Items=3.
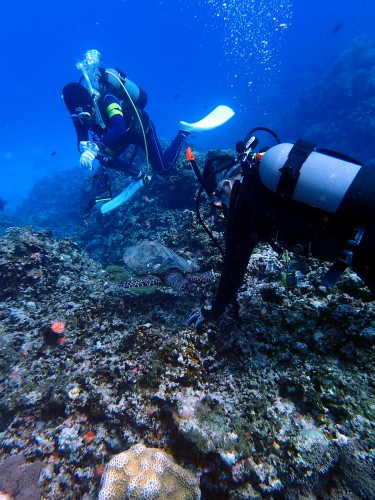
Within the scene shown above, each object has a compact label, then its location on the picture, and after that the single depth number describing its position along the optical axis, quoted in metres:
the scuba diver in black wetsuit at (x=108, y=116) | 6.11
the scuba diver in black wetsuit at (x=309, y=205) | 1.89
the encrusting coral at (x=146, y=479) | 2.16
